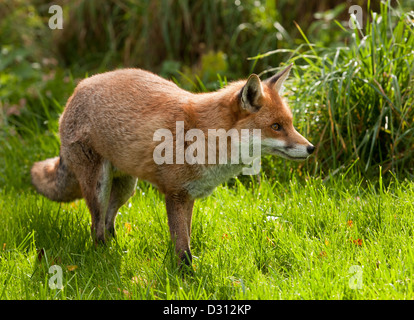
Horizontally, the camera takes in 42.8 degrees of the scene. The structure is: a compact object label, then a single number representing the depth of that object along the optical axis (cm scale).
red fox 390
